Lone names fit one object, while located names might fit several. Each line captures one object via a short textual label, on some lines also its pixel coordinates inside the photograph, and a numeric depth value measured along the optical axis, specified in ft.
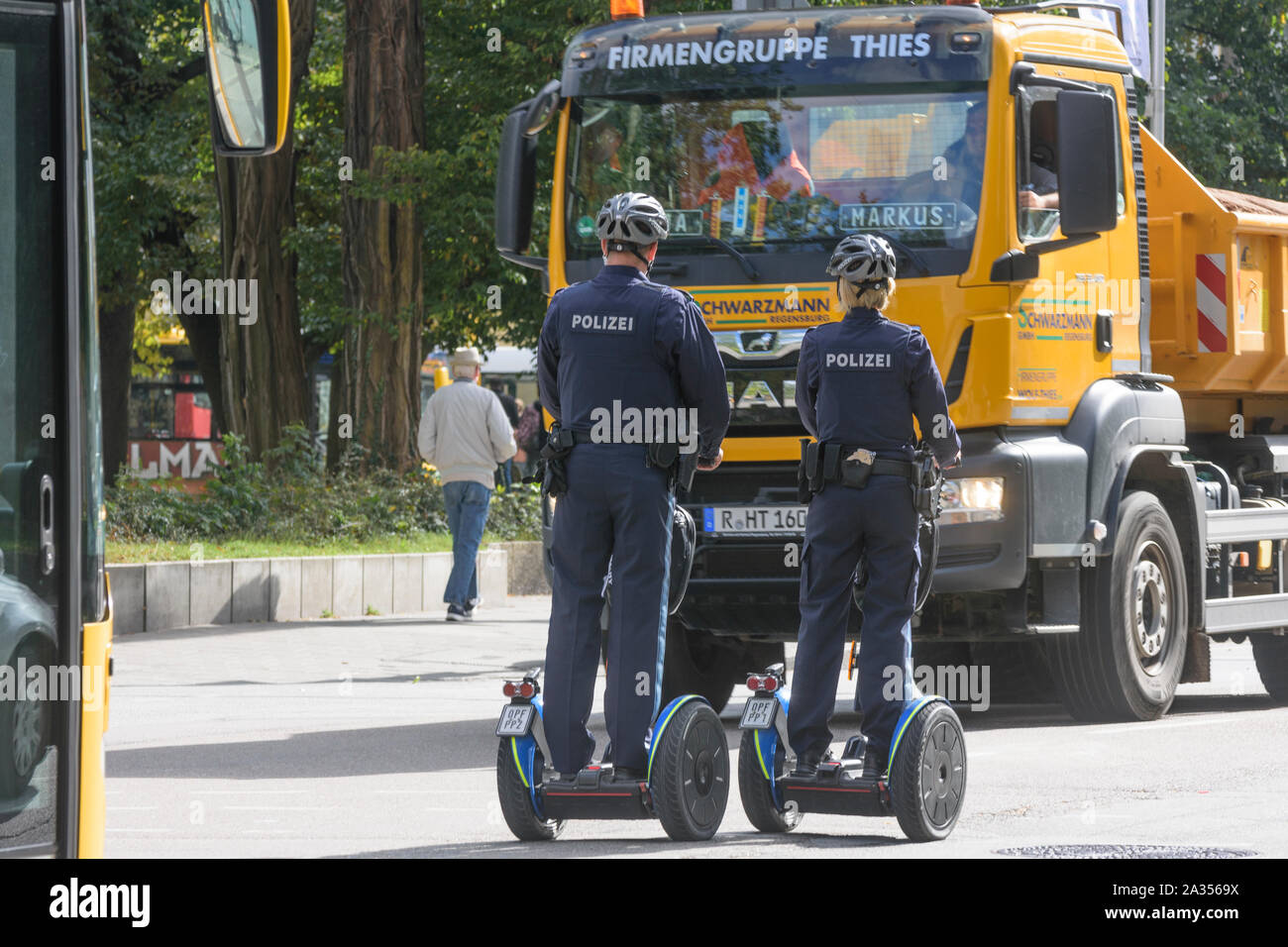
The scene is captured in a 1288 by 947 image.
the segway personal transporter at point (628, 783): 45.27
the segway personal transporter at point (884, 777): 45.85
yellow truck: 65.00
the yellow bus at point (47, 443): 30.89
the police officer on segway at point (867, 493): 47.11
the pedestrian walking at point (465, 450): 110.63
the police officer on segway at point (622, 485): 46.01
